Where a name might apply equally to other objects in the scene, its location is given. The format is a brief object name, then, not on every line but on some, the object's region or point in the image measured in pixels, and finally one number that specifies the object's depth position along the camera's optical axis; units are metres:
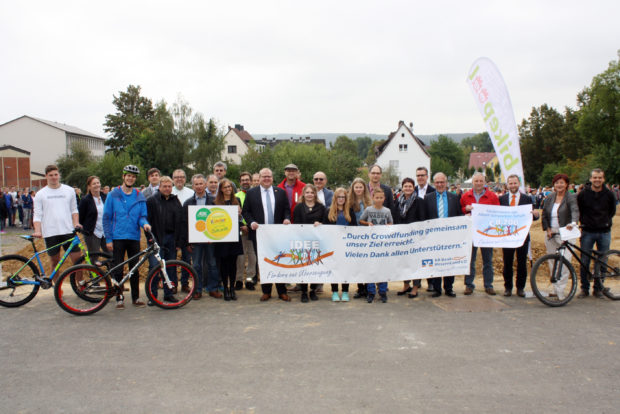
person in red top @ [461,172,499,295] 8.44
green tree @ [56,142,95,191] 56.81
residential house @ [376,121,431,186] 83.12
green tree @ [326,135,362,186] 56.31
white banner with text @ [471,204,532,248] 8.26
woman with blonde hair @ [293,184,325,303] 8.13
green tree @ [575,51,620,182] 57.19
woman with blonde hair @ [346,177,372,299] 8.23
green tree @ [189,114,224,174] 60.62
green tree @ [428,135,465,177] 121.50
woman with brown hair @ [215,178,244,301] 8.09
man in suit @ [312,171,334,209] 8.97
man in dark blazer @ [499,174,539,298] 8.27
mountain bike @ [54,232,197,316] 7.09
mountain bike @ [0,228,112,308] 7.45
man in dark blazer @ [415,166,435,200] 8.78
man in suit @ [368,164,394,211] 8.53
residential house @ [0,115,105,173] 78.06
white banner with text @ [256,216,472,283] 8.12
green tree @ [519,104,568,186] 71.50
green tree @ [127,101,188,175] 60.56
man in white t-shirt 7.95
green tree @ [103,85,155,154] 79.38
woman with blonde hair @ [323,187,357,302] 8.17
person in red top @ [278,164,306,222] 9.30
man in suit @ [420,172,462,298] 8.45
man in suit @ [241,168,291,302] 8.39
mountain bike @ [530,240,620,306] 7.52
